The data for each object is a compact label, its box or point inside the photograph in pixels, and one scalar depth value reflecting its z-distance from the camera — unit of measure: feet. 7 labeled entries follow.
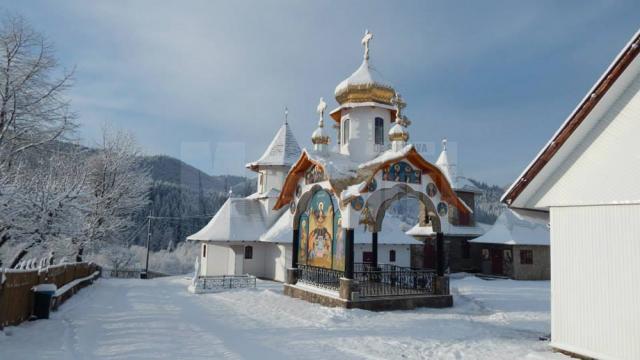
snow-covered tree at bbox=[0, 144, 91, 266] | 33.24
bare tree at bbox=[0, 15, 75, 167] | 37.73
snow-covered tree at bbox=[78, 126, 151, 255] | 84.46
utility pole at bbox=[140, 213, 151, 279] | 107.39
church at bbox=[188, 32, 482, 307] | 45.73
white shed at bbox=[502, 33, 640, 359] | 23.06
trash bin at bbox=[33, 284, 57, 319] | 35.53
